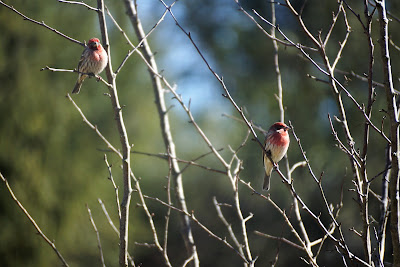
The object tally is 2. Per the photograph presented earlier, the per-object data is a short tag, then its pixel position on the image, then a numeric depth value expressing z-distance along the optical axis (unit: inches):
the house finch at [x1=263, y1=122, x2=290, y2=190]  328.5
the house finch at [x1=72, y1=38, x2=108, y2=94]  357.4
